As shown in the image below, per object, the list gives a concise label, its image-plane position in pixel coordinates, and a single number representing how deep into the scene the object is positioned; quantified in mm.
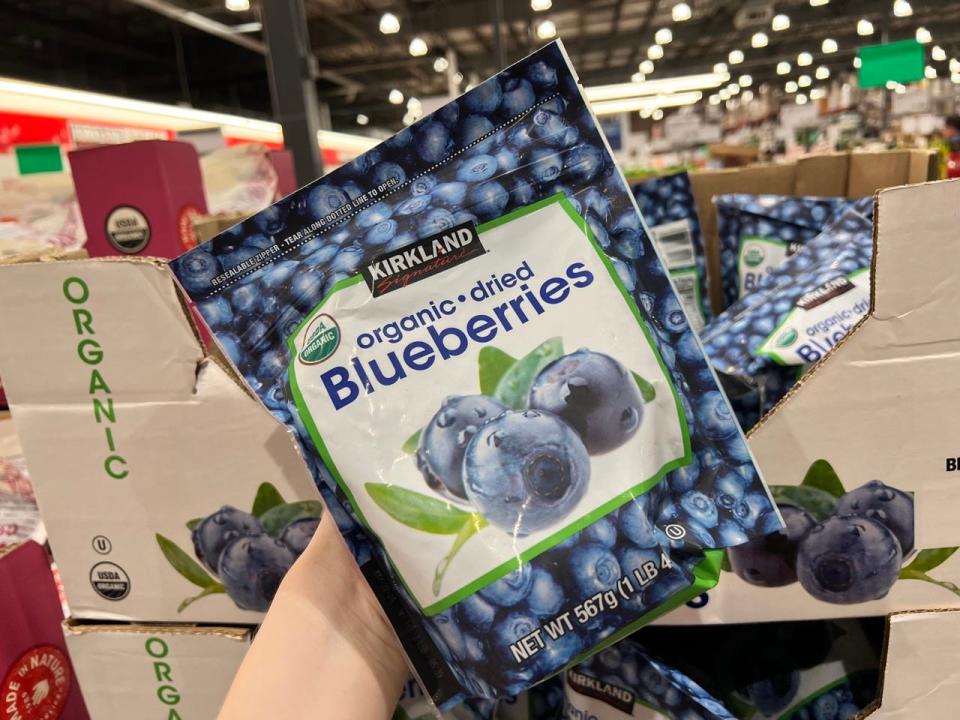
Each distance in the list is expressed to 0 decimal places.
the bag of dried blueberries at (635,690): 557
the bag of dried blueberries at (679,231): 1024
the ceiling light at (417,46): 8069
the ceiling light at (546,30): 8469
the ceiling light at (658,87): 9280
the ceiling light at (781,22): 8764
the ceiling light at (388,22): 7301
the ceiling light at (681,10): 7753
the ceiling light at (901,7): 7355
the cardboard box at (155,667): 687
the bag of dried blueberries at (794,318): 682
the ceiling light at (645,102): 12430
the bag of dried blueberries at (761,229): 942
